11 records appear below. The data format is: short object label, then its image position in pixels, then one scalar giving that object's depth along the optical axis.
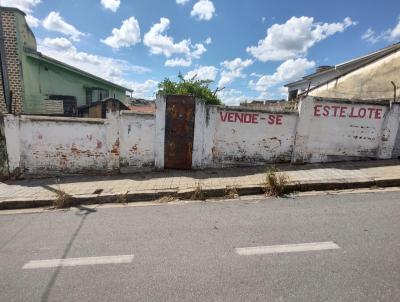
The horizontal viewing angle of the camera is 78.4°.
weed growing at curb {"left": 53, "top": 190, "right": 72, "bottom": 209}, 5.43
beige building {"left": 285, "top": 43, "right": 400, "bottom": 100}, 9.01
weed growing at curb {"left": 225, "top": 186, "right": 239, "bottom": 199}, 5.57
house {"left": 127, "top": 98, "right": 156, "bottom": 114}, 39.82
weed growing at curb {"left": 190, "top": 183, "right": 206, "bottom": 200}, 5.52
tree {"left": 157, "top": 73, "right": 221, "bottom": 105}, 12.66
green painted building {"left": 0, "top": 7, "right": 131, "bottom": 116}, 9.82
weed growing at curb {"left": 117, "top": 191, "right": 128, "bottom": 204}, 5.61
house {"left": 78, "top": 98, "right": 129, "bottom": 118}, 11.41
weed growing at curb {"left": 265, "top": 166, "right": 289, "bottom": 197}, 5.51
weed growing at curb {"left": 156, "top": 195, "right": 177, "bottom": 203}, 5.50
